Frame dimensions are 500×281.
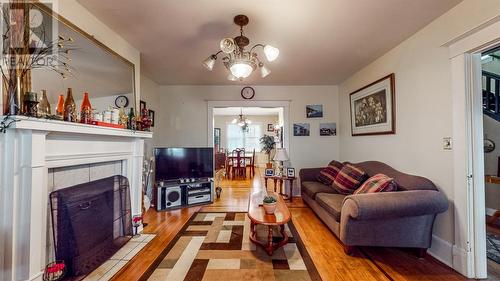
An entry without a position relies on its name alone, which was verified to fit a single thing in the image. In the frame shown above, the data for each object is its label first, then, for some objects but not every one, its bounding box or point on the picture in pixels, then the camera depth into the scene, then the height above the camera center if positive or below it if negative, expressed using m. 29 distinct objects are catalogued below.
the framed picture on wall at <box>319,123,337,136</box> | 4.59 +0.32
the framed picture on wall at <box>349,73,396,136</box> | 2.90 +0.54
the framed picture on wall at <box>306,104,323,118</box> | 4.59 +0.71
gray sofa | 1.99 -0.70
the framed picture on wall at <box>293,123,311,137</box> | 4.59 +0.30
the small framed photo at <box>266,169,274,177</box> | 4.24 -0.56
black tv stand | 3.57 -0.86
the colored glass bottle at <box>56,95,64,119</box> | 1.67 +0.31
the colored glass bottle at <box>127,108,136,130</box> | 2.52 +0.29
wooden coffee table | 2.12 -0.75
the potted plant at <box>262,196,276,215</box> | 2.30 -0.66
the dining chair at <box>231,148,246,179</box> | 6.91 -0.67
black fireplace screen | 1.69 -0.70
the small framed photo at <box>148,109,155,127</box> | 4.00 +0.58
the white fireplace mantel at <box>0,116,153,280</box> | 1.35 -0.29
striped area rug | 1.86 -1.13
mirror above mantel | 1.62 +0.69
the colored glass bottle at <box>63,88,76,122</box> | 1.70 +0.30
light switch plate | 2.03 -0.01
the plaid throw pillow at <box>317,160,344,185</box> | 3.51 -0.50
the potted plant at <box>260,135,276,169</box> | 7.71 +0.01
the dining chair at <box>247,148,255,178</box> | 7.32 -0.77
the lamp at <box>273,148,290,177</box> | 4.13 -0.23
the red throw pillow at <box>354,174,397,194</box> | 2.27 -0.45
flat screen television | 3.67 -0.32
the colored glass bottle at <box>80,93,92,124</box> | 1.86 +0.31
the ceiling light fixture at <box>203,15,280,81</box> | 1.97 +0.88
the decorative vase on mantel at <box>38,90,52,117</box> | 1.50 +0.29
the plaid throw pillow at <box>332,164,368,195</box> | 2.94 -0.51
